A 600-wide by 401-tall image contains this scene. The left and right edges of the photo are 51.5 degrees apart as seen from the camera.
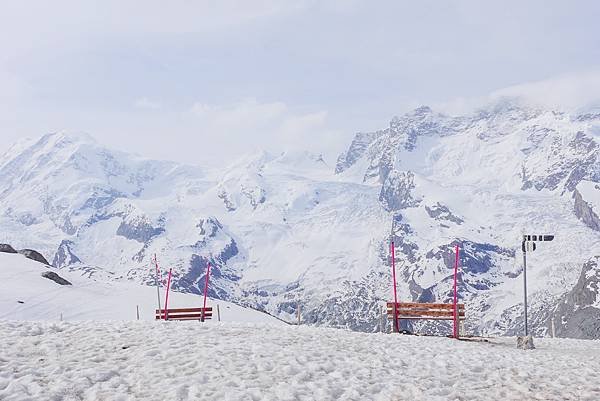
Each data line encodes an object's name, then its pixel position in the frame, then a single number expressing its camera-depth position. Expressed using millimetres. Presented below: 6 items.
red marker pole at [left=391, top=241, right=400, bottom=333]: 31791
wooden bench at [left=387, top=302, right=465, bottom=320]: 31641
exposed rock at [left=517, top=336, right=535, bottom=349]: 26981
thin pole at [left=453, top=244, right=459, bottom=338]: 29259
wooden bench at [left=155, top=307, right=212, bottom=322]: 40406
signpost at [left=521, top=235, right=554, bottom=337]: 29203
